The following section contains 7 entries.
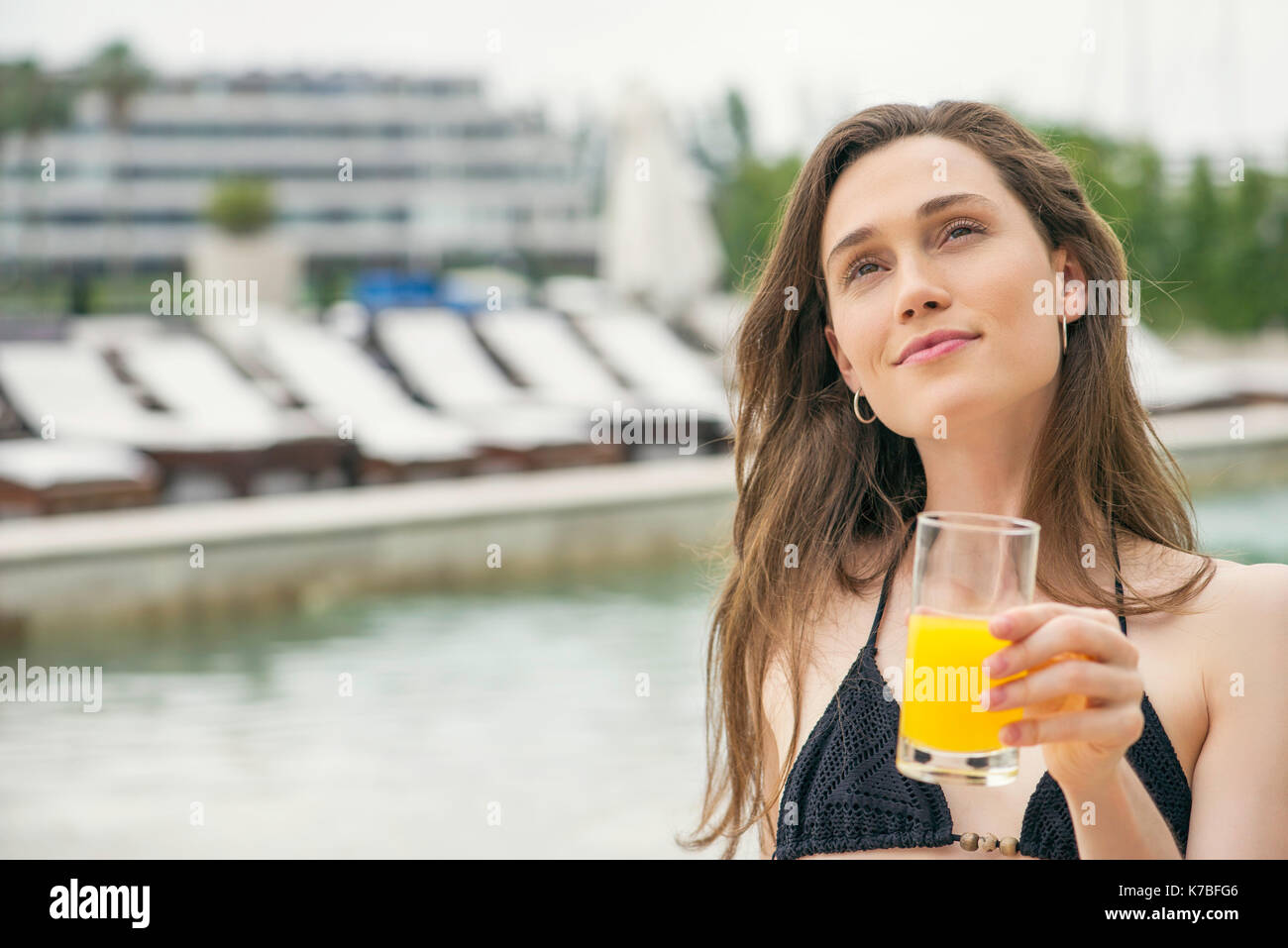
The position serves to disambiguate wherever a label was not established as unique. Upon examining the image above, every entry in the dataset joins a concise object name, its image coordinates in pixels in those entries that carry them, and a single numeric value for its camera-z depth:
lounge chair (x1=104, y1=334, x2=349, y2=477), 9.48
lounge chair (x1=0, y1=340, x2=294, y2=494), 9.12
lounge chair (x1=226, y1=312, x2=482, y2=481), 9.70
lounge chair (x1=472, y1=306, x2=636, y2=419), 11.90
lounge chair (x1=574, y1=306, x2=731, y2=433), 12.02
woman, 1.42
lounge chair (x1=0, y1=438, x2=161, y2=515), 8.12
